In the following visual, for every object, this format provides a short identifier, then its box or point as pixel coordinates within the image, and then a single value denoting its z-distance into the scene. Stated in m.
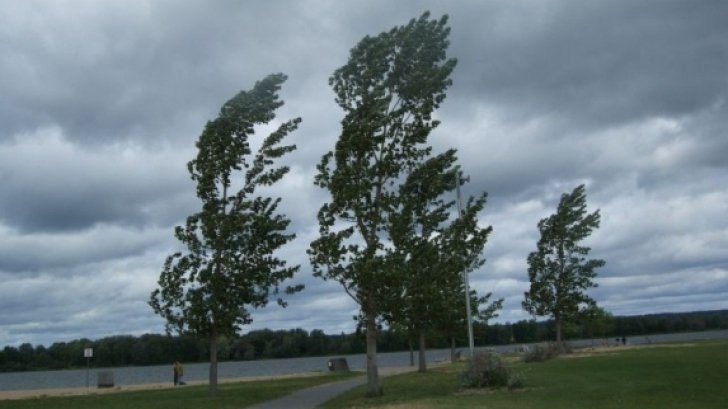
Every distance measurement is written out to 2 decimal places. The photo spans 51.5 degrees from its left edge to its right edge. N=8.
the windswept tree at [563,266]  50.47
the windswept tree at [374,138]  23.48
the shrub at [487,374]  23.52
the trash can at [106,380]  41.44
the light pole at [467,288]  26.27
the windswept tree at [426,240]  23.34
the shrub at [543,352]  43.28
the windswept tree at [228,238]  26.70
